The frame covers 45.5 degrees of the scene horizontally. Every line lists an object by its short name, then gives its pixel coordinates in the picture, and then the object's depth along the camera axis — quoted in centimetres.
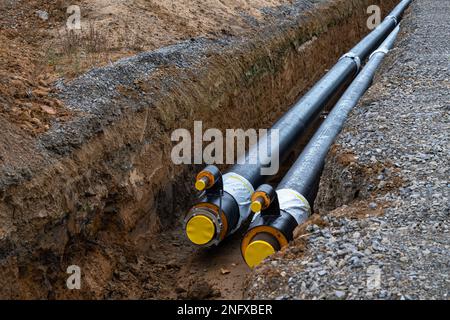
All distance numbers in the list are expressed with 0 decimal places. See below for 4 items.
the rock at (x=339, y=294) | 436
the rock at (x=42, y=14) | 1102
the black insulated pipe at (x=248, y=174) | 765
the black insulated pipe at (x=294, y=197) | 696
